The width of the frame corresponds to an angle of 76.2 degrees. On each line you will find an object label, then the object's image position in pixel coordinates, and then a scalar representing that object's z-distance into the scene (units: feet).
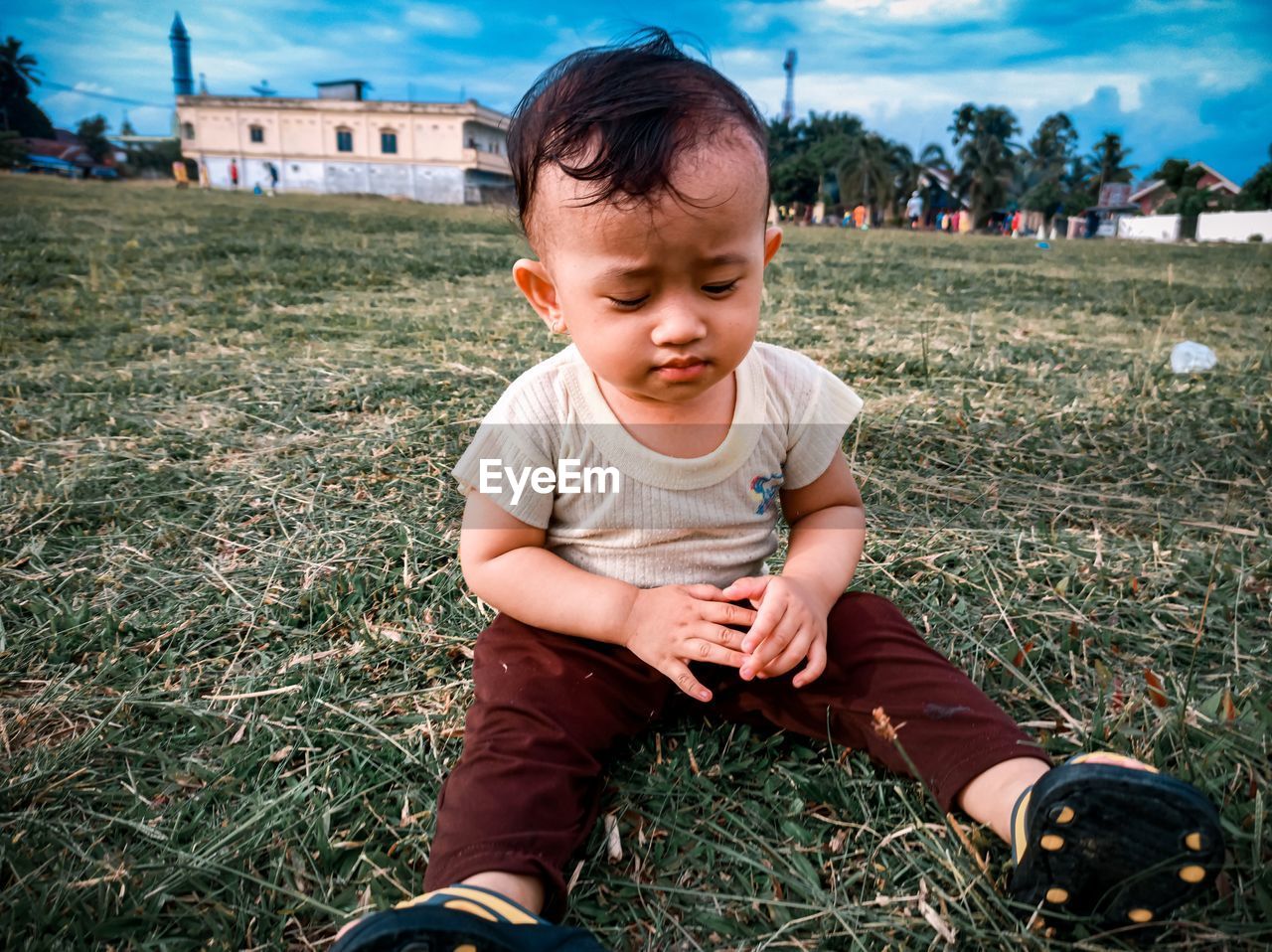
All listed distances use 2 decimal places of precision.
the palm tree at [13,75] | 161.68
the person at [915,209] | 143.40
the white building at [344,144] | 163.53
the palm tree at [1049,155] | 225.48
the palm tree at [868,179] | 159.22
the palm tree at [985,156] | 169.89
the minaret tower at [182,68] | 321.60
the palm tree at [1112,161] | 241.76
